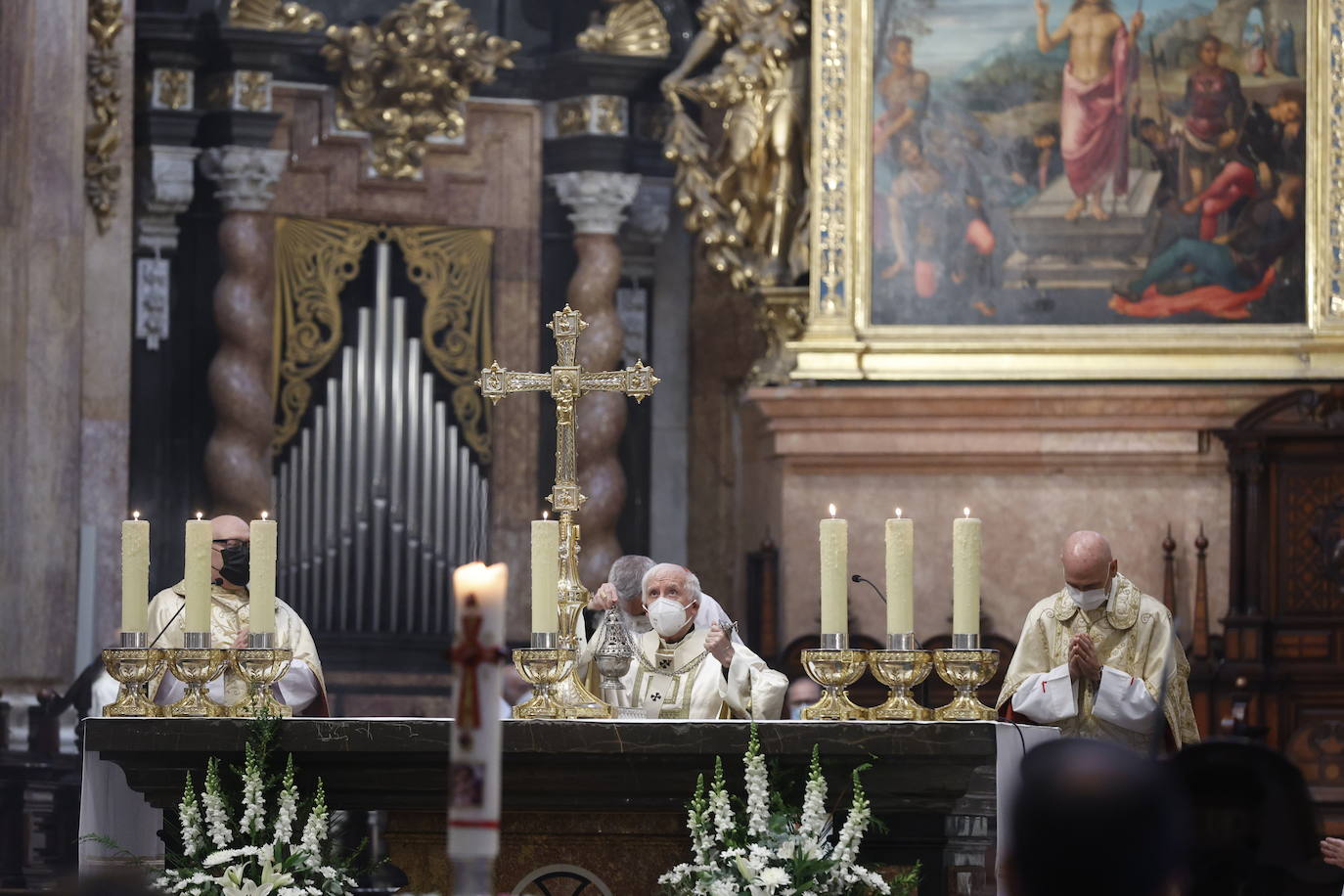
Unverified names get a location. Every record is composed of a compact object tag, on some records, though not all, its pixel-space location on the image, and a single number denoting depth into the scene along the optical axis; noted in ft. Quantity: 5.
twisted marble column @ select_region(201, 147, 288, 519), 90.79
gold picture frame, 85.40
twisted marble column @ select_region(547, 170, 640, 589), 93.91
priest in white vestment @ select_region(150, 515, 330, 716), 47.91
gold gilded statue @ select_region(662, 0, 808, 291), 88.79
